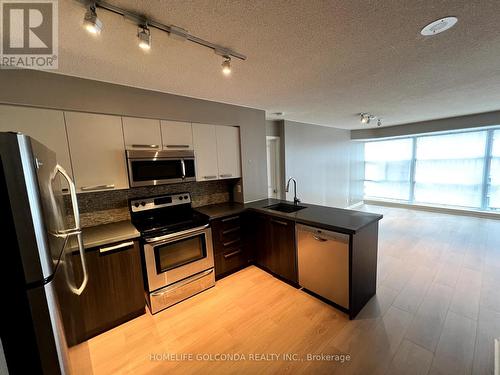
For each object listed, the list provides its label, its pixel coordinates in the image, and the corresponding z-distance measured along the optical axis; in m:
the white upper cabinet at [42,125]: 1.65
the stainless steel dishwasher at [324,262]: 1.96
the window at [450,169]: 5.08
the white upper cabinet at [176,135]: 2.44
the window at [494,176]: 4.78
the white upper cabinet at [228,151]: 2.95
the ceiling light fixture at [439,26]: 1.30
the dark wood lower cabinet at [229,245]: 2.65
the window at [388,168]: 6.21
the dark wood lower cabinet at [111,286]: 1.83
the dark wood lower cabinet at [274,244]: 2.46
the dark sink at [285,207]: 2.79
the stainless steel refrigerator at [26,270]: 0.74
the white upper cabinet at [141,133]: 2.20
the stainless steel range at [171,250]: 2.12
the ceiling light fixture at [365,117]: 4.04
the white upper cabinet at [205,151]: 2.71
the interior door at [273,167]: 4.26
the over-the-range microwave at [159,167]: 2.20
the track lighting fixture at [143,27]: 1.08
